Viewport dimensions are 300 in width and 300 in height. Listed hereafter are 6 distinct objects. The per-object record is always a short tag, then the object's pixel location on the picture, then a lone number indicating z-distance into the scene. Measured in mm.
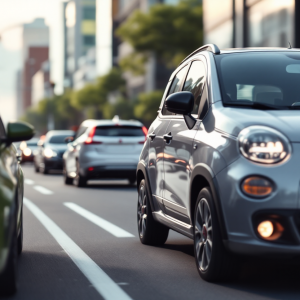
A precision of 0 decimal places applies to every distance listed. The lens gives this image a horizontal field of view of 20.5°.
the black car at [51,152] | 27562
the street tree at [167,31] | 53781
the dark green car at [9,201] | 4730
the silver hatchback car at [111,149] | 18484
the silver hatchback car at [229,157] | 5254
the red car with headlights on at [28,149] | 39812
